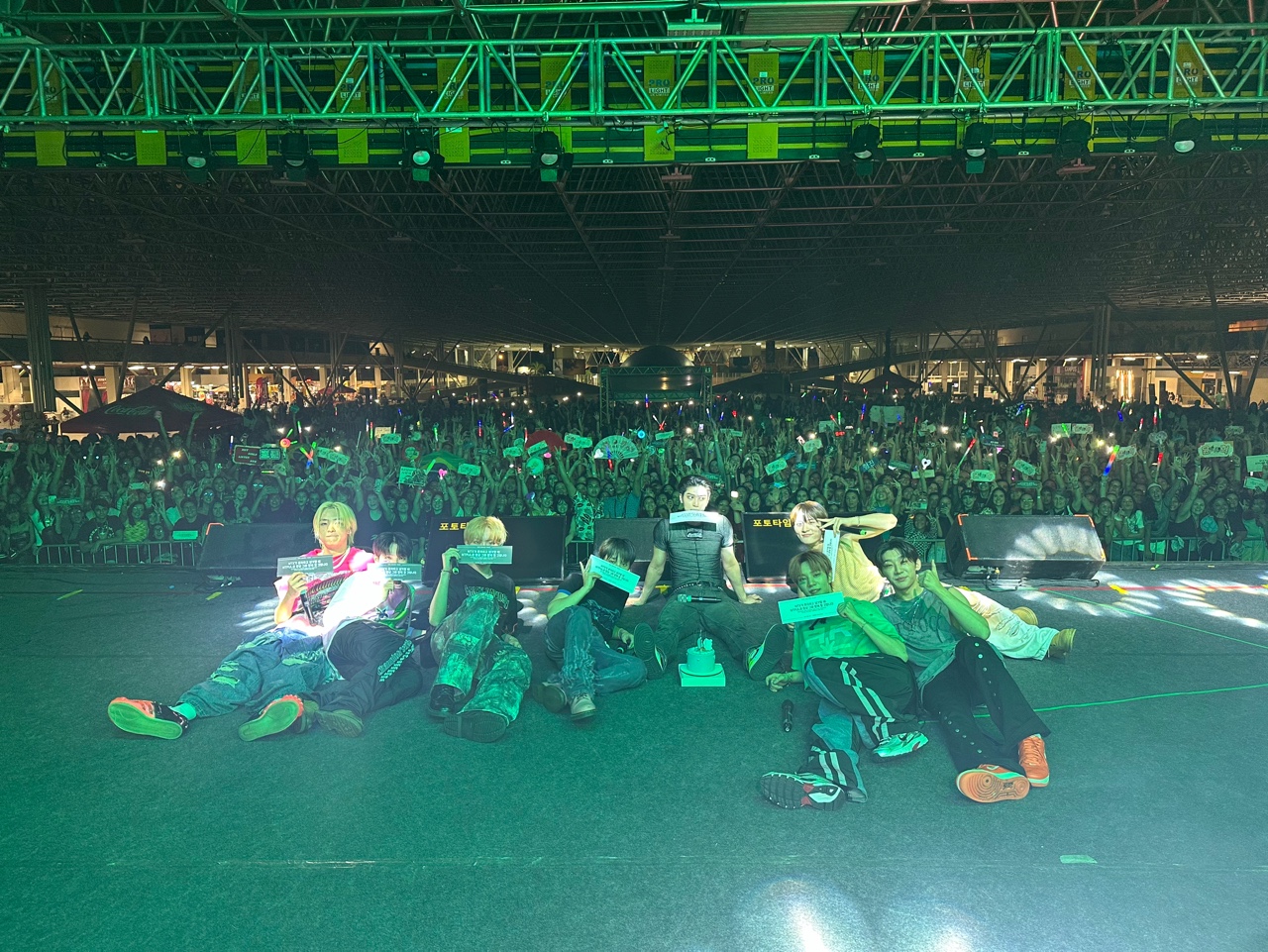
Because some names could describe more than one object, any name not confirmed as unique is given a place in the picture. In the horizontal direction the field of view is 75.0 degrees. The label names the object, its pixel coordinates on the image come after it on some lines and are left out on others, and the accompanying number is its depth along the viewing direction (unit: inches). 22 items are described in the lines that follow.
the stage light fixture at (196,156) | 441.1
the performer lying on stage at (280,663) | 225.5
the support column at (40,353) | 1071.0
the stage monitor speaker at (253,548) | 388.8
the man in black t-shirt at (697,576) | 286.7
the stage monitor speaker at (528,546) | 387.5
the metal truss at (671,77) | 399.5
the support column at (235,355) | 1396.4
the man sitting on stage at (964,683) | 193.3
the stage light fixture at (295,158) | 441.7
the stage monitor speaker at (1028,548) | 390.9
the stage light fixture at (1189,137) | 420.5
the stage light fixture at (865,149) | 433.7
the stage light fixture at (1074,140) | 428.1
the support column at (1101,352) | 1277.1
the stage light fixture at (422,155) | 444.8
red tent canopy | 804.6
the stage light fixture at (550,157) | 444.5
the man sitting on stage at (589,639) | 242.1
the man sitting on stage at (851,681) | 207.9
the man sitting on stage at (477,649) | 225.7
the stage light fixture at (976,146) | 433.4
